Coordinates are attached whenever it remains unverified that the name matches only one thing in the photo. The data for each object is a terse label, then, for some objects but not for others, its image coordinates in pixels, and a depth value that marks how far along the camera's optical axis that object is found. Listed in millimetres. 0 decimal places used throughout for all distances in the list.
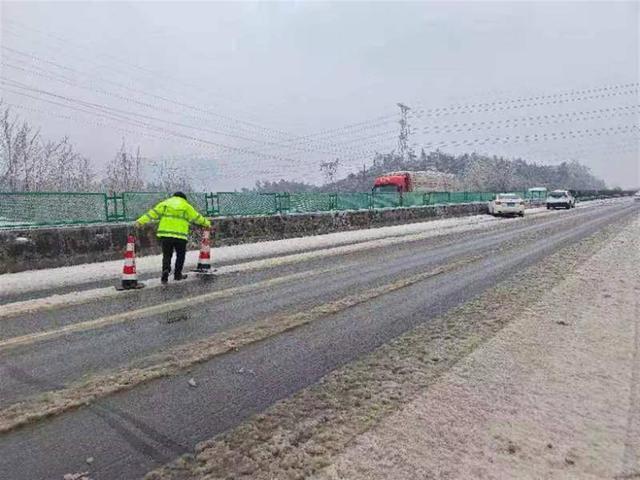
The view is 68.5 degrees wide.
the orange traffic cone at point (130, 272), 8498
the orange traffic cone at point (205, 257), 10203
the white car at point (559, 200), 44062
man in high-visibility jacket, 9070
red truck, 37156
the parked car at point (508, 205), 33719
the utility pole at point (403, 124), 64812
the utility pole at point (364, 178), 89150
